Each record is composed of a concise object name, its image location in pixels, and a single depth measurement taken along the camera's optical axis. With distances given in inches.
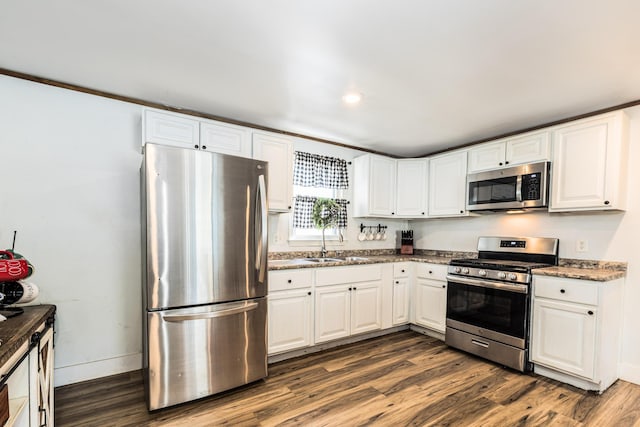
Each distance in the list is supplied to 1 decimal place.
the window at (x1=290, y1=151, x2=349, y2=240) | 143.5
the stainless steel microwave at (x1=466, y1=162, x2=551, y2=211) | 115.6
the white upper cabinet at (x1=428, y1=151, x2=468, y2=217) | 145.2
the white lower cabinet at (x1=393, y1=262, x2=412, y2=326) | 143.8
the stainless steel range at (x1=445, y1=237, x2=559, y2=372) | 108.1
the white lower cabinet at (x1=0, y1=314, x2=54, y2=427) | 50.6
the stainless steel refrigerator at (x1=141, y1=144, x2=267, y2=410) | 81.8
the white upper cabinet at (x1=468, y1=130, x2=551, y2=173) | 117.3
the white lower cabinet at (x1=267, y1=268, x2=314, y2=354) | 110.5
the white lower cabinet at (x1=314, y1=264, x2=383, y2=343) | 121.5
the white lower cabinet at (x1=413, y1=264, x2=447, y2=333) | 136.0
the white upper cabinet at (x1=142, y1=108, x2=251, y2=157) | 100.1
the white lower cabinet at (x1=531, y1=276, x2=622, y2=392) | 93.7
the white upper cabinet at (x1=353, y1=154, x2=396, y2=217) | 155.0
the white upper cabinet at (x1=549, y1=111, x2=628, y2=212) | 100.1
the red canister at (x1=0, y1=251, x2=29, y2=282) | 61.1
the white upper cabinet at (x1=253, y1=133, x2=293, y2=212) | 120.0
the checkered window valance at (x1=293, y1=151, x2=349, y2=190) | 143.5
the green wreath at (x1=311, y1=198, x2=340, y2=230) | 142.6
